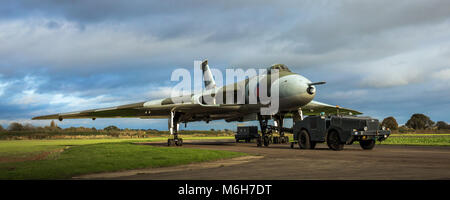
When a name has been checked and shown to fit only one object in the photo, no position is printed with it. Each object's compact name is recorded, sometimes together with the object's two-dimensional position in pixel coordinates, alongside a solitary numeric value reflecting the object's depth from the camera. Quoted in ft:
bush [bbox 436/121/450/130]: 391.53
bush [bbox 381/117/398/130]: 345.72
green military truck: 59.00
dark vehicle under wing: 118.11
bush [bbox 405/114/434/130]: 396.98
